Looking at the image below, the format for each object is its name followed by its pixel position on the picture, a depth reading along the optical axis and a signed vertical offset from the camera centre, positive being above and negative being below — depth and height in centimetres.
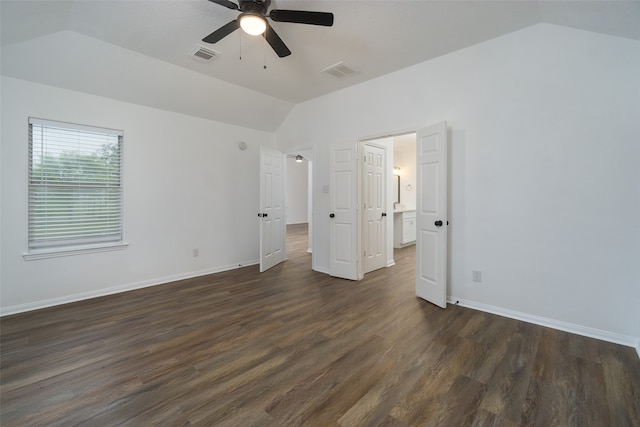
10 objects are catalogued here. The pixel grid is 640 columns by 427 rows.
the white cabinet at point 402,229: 684 -45
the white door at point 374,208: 457 +6
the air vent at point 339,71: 363 +201
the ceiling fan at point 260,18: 214 +163
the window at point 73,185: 328 +36
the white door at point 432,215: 314 -4
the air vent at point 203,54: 321 +199
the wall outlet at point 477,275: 314 -77
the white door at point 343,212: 429 -1
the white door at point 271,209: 479 +5
